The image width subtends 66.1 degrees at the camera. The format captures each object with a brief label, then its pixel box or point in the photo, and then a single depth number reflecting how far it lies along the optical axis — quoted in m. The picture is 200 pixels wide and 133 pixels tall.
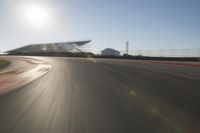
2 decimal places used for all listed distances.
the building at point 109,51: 58.47
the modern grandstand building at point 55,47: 51.07
